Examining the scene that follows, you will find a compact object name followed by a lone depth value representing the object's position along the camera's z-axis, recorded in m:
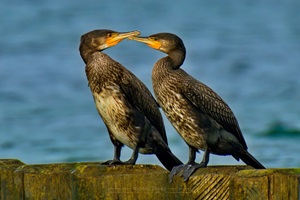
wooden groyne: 13.60
